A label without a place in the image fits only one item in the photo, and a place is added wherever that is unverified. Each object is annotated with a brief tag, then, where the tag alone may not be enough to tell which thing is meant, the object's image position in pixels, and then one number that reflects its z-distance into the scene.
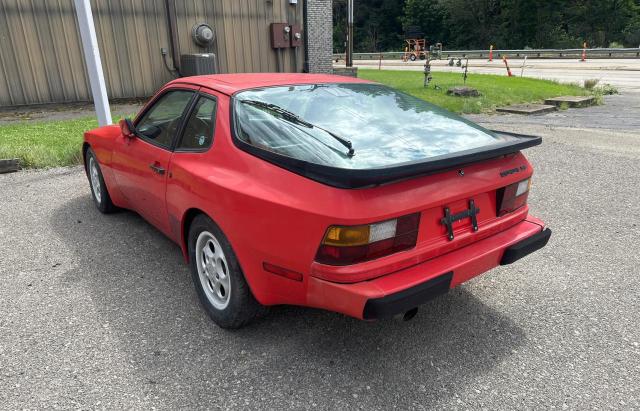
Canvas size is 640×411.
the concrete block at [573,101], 12.42
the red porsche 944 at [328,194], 2.15
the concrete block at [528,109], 11.36
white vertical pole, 6.37
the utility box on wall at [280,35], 14.37
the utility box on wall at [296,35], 14.91
